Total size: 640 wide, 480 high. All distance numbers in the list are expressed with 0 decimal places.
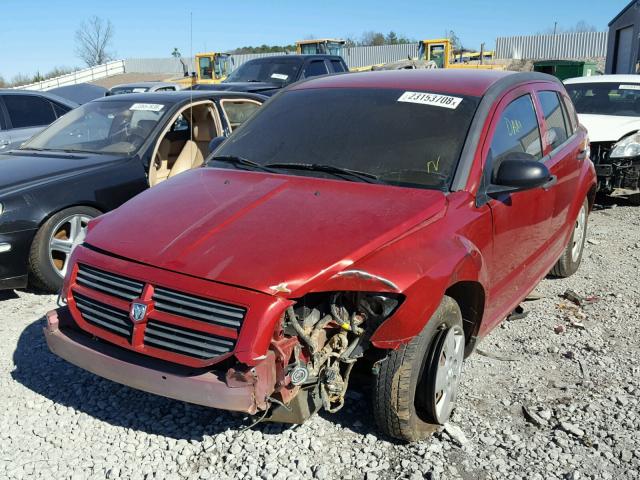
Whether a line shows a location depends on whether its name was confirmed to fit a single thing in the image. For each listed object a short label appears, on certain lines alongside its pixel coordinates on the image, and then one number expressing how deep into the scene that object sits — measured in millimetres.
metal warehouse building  22141
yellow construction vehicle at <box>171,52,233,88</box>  23469
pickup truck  13109
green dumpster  22406
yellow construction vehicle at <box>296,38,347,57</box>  22209
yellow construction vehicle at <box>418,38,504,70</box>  23031
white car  7680
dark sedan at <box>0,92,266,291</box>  4898
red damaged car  2621
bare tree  52550
